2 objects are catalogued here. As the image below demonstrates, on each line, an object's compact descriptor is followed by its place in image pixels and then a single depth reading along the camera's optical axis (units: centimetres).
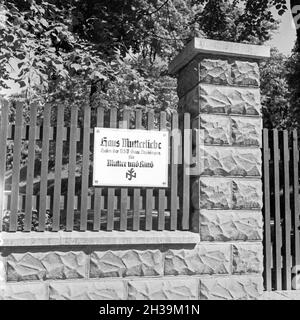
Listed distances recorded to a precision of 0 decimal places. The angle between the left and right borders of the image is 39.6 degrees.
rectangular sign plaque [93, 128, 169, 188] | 425
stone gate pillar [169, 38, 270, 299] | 446
